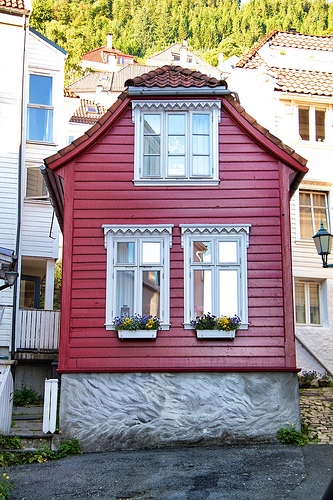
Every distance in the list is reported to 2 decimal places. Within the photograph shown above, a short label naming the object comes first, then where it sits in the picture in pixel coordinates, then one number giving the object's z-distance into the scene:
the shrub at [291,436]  12.85
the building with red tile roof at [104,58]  99.62
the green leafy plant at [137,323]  13.23
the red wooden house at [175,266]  13.16
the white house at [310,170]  19.66
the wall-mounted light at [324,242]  12.79
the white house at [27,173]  17.80
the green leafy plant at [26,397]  16.89
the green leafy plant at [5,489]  10.04
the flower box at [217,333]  13.29
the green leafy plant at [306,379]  17.36
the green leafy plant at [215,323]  13.21
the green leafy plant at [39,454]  12.14
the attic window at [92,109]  49.03
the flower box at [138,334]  13.23
